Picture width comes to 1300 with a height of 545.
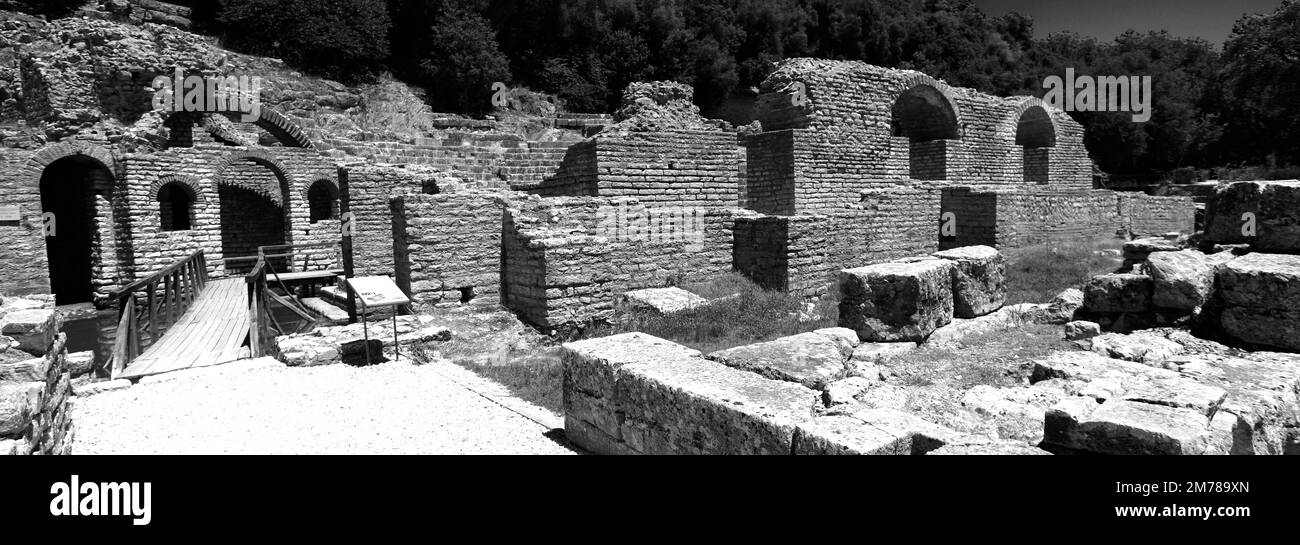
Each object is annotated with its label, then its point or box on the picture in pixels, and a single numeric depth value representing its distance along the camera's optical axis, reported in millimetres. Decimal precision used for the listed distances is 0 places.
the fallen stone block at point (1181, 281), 5988
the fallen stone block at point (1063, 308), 6988
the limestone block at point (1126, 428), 2723
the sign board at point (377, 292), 7031
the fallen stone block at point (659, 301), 8516
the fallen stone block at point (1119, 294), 6336
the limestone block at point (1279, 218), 6156
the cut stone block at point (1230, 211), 6742
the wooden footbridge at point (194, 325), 7656
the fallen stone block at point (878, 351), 5859
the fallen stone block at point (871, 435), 2738
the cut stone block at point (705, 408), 3121
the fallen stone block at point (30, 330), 4816
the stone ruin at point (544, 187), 8992
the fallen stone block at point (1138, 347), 5164
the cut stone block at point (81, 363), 6637
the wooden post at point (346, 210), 13078
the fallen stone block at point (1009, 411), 3695
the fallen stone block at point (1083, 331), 6152
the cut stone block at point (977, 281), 7246
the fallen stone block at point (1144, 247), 8070
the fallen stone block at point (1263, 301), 5258
